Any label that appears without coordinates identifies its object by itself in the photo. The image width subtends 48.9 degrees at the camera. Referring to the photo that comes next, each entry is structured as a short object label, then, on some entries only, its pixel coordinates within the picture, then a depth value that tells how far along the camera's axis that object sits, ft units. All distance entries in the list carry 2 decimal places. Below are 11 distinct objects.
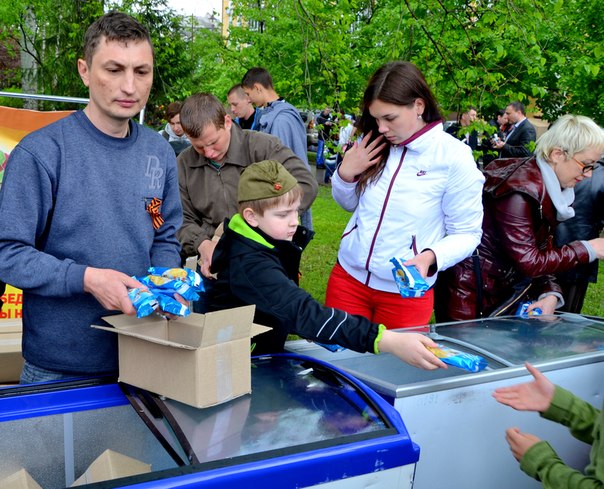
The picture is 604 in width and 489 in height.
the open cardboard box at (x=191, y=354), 5.97
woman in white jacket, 9.57
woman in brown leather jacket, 10.70
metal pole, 14.25
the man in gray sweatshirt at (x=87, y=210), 6.22
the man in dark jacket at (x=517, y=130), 35.28
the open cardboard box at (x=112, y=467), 6.24
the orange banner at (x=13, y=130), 14.06
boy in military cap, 6.97
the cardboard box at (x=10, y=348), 13.73
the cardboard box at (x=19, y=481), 6.20
